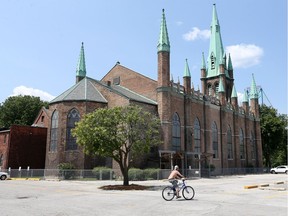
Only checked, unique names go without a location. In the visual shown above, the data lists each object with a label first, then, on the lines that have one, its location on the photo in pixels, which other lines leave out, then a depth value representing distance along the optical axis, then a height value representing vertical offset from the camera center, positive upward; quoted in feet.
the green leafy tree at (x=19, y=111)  202.08 +32.60
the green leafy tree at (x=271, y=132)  217.48 +21.52
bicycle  48.98 -4.75
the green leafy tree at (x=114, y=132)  76.64 +7.33
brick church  122.42 +21.60
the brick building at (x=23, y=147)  134.51 +6.40
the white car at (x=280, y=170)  184.55 -4.20
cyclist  49.29 -2.56
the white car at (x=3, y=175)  107.96 -4.65
